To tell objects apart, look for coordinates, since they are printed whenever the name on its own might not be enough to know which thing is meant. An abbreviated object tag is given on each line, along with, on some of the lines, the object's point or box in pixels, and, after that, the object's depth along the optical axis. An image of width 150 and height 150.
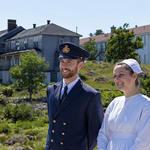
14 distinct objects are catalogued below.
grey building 33.25
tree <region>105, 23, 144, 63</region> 30.25
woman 2.81
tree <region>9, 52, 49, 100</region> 19.02
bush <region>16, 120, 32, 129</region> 10.52
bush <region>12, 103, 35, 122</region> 11.91
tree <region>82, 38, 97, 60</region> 47.39
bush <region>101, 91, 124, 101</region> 15.93
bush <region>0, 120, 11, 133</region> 9.89
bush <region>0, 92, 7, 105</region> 14.97
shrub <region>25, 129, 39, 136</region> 9.55
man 3.28
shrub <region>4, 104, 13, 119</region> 12.28
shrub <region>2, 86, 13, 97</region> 21.13
